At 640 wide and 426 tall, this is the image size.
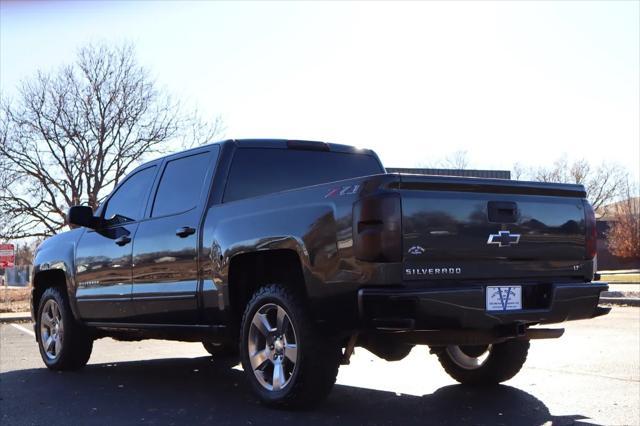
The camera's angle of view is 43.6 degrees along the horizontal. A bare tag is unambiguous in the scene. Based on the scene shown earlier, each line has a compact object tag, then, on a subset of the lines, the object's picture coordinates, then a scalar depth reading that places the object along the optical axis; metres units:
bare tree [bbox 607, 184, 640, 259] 59.97
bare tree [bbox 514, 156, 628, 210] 78.50
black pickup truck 4.72
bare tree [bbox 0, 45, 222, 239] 35.75
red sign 24.53
